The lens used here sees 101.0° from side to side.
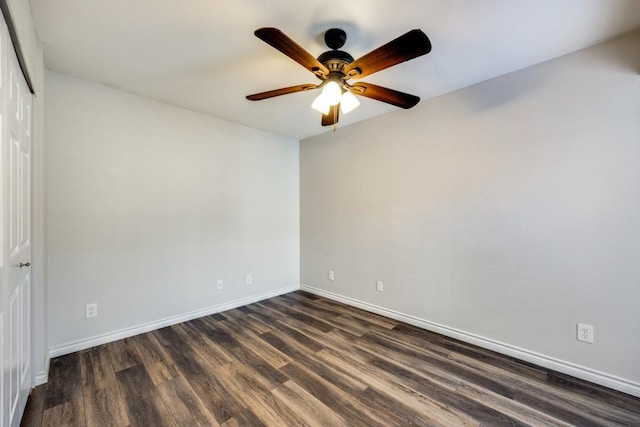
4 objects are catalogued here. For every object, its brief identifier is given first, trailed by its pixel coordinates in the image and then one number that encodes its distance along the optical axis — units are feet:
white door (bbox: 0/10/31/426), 3.86
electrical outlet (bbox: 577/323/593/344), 6.36
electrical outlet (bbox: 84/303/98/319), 7.82
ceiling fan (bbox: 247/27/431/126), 4.40
